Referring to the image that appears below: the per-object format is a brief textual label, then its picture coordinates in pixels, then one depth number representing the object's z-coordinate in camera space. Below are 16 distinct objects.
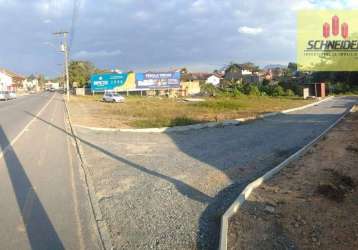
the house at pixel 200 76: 140.45
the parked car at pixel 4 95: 62.36
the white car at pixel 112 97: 55.45
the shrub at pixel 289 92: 64.94
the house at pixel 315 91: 58.12
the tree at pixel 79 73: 111.98
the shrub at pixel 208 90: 72.44
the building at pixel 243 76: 111.32
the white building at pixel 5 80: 118.62
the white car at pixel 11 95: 67.41
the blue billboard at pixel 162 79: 75.56
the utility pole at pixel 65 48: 59.52
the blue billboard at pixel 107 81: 76.50
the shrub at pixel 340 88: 67.88
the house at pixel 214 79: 130.86
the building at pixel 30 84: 171.40
